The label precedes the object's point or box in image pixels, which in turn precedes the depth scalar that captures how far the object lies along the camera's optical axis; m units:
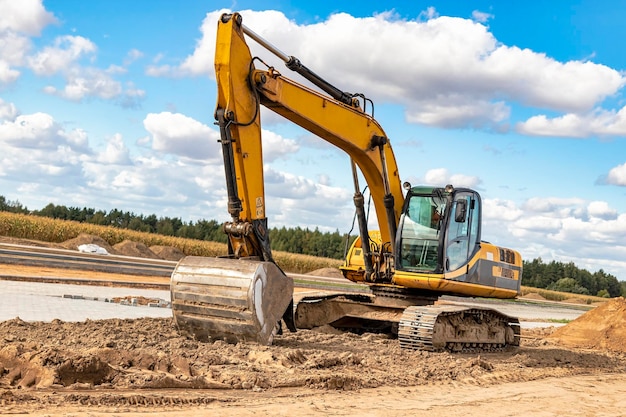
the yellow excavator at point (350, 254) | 10.89
